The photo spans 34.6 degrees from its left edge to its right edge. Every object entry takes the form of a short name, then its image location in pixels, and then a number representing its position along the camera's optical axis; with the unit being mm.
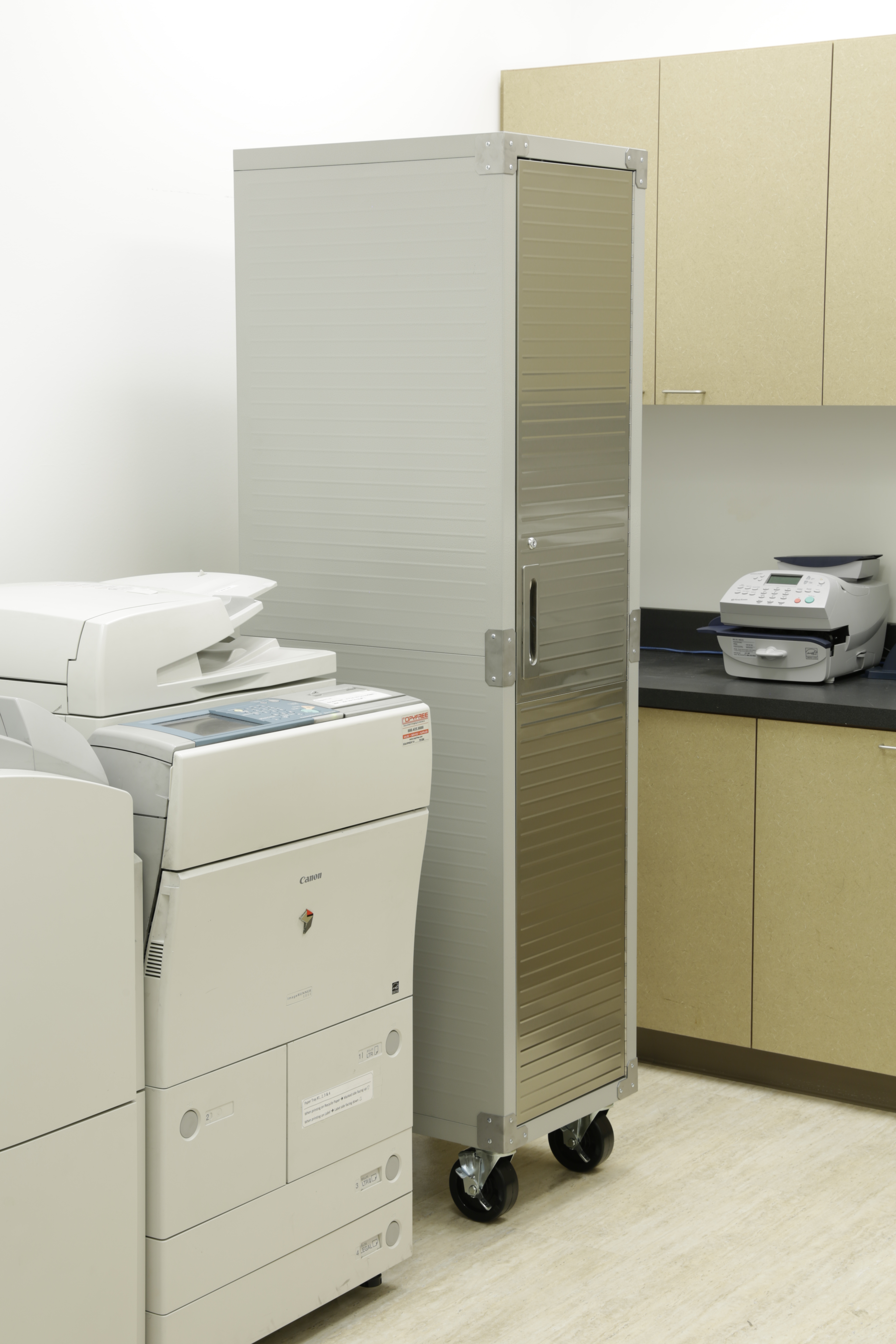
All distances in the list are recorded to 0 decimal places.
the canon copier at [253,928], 2004
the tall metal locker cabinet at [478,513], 2475
